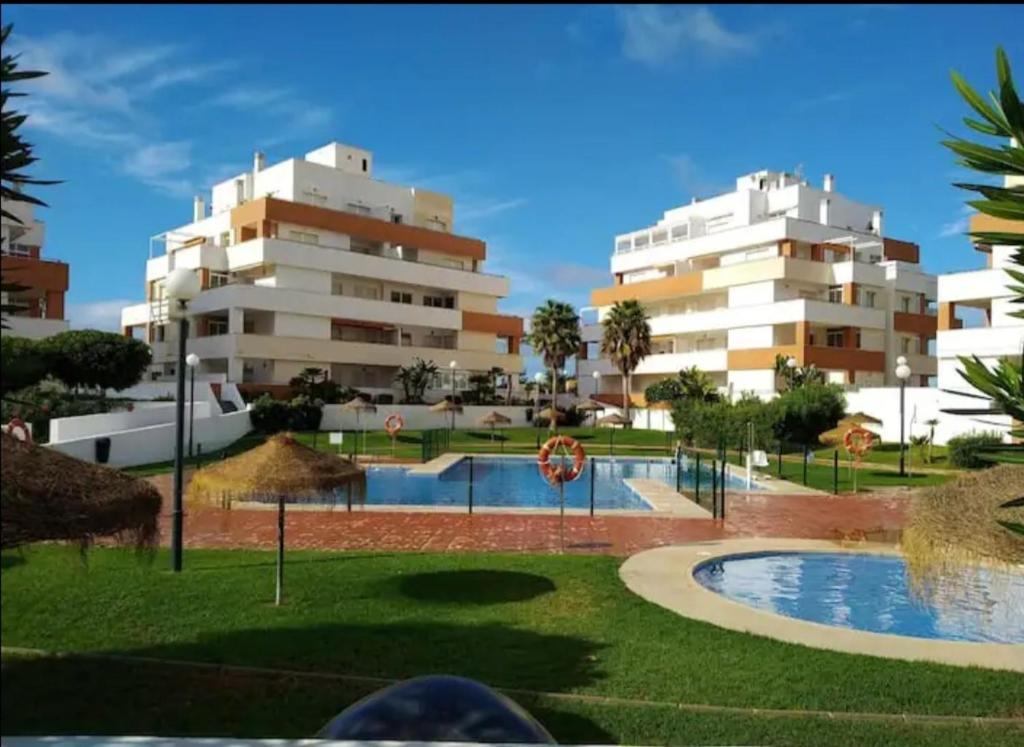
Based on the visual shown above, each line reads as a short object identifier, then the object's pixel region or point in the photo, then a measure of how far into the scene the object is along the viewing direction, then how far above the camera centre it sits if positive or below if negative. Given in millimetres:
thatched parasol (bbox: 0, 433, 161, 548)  3199 -522
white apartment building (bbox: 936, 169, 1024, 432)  38250 +3843
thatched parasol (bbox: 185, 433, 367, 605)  10578 -1030
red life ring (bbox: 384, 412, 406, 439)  35438 -1159
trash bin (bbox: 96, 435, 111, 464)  25375 -1735
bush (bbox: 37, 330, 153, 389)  34125 +1360
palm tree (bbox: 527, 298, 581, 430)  55969 +4426
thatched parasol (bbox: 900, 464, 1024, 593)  6441 -957
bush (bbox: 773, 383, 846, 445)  41906 -401
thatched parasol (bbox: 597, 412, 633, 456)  46438 -1011
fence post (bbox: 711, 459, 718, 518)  18645 -2014
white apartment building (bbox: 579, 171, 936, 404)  55438 +7871
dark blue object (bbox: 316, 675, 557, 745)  3918 -1509
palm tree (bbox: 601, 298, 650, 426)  56688 +4458
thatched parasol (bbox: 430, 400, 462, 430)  46206 -468
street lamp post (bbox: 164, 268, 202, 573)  10320 +663
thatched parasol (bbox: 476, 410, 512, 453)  43375 -1012
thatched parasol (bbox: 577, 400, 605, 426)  51156 -297
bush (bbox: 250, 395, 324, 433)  41344 -969
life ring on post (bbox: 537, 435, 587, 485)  16219 -1200
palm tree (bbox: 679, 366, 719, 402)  52438 +1096
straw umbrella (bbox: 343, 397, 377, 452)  41344 -402
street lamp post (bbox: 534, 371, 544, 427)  48969 -247
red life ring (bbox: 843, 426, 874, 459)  26531 -1076
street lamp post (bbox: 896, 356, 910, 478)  27891 +1059
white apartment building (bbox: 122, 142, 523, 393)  51594 +7563
